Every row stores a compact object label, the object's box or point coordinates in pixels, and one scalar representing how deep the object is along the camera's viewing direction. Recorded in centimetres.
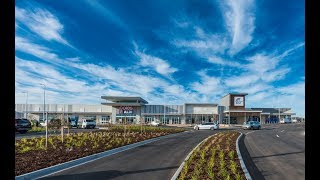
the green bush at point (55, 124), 1741
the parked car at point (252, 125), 3933
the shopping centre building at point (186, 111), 6443
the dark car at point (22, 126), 2840
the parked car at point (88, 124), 4143
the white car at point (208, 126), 4172
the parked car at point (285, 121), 6465
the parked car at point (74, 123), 4596
